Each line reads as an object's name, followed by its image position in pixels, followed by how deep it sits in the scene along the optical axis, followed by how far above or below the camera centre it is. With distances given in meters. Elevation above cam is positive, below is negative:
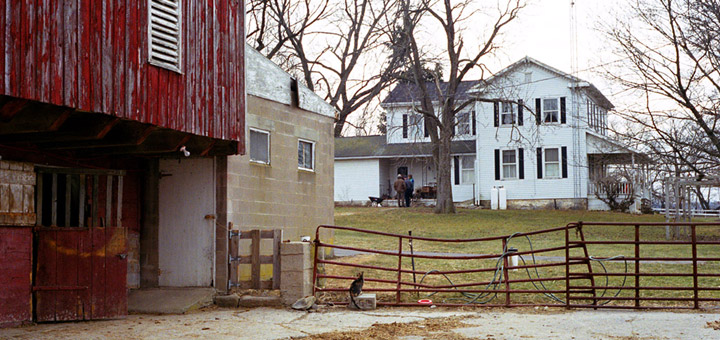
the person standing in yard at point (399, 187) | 37.78 +0.69
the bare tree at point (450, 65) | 33.31 +5.95
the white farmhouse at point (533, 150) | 37.44 +2.55
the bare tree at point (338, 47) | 35.66 +7.30
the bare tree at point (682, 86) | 23.06 +3.64
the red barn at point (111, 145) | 9.60 +0.91
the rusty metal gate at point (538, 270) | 12.36 -1.54
